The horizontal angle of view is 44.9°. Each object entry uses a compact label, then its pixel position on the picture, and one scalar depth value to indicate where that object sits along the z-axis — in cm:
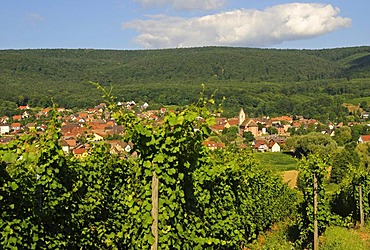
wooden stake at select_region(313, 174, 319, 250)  1223
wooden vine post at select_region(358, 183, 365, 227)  1650
